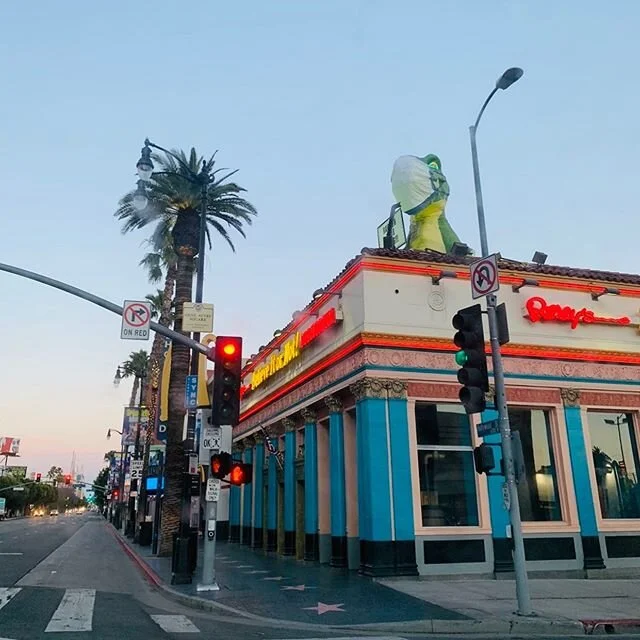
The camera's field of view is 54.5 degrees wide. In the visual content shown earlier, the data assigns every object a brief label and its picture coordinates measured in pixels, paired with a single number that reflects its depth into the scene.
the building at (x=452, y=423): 17.12
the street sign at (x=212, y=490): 14.26
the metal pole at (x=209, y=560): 13.78
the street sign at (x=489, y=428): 11.26
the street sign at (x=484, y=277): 11.58
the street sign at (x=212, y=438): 14.47
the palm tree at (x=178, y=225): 23.06
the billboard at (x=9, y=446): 176.25
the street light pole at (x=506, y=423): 10.61
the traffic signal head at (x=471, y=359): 10.70
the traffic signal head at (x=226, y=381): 13.60
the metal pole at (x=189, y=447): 15.16
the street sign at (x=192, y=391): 20.48
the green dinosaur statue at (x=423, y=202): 27.44
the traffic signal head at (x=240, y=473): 14.05
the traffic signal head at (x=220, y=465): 14.03
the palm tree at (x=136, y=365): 65.56
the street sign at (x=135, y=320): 12.94
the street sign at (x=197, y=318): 15.18
